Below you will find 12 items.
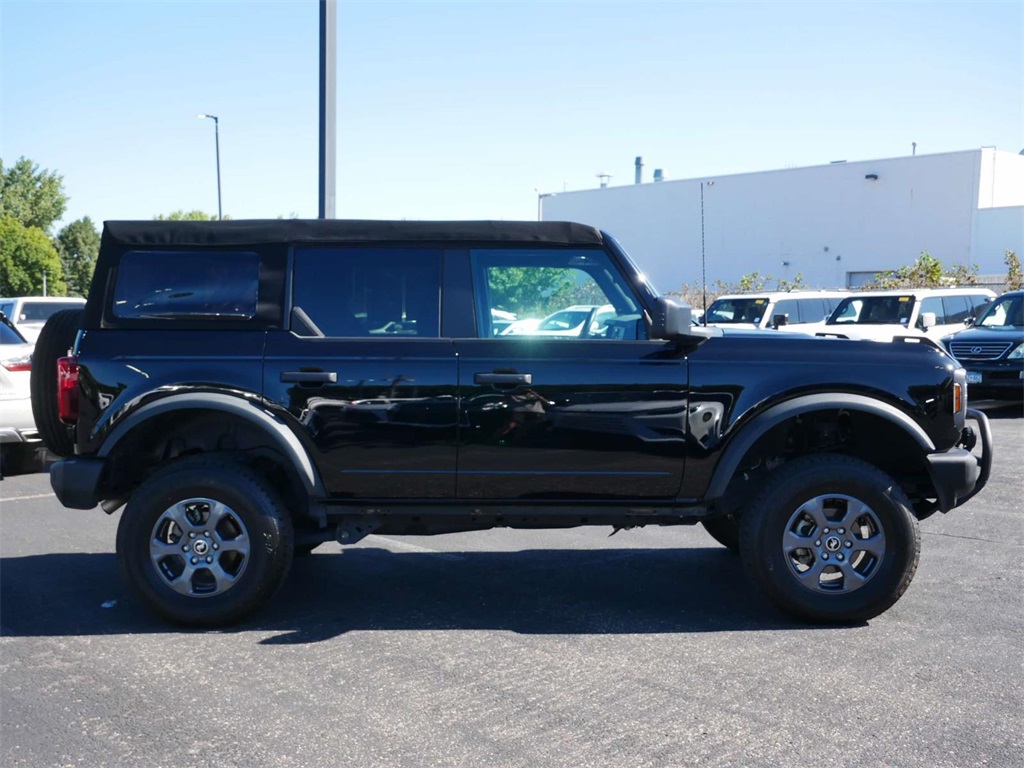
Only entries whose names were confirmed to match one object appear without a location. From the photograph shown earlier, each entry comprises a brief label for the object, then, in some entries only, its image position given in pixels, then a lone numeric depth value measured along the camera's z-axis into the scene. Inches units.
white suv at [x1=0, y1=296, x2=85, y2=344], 611.5
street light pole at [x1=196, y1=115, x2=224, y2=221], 1438.2
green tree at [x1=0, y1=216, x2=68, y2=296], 2623.0
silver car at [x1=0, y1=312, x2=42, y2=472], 374.3
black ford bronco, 211.9
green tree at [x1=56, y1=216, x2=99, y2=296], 3240.7
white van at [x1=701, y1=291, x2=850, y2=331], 780.6
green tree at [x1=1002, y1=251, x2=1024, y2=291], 1133.5
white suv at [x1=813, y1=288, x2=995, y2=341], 735.1
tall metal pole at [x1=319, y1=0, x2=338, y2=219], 443.5
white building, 1619.1
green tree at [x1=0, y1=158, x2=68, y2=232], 3307.1
